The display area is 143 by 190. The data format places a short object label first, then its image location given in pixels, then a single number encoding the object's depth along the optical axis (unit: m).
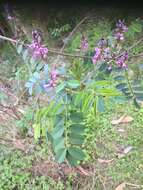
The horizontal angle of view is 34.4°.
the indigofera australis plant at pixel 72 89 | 0.72
